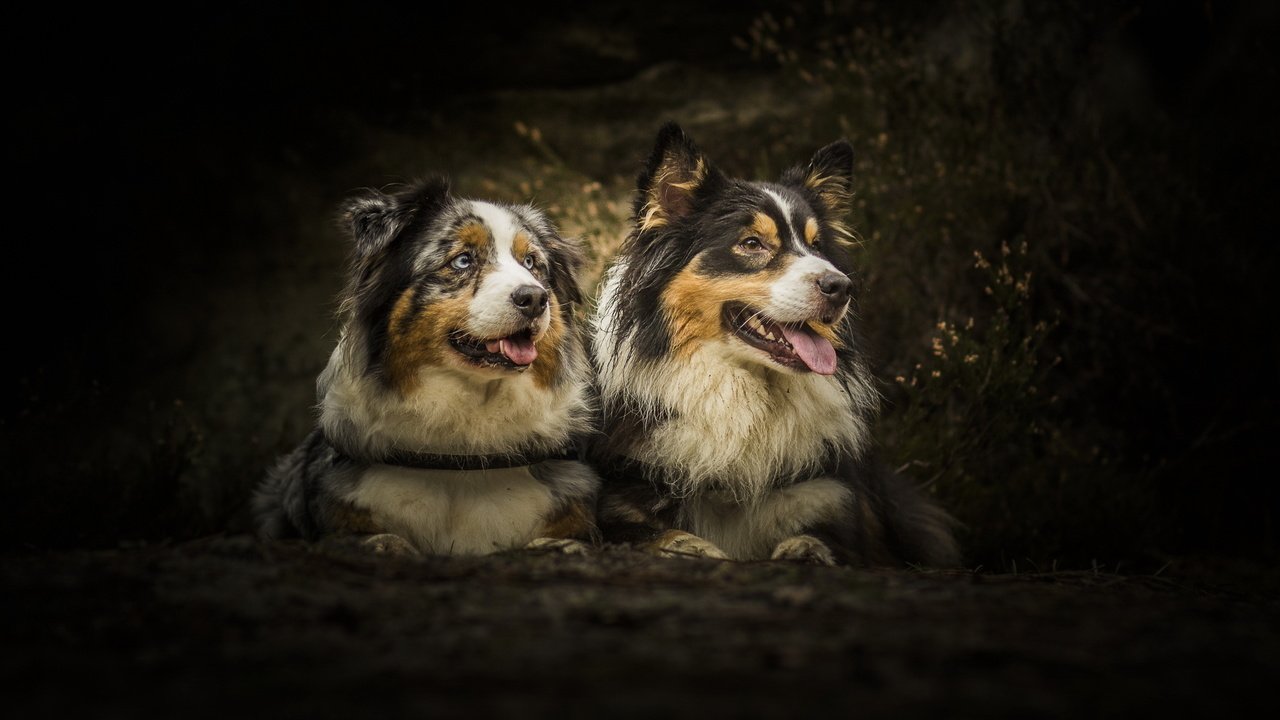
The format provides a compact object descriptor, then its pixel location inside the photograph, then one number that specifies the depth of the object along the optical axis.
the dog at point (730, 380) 3.99
